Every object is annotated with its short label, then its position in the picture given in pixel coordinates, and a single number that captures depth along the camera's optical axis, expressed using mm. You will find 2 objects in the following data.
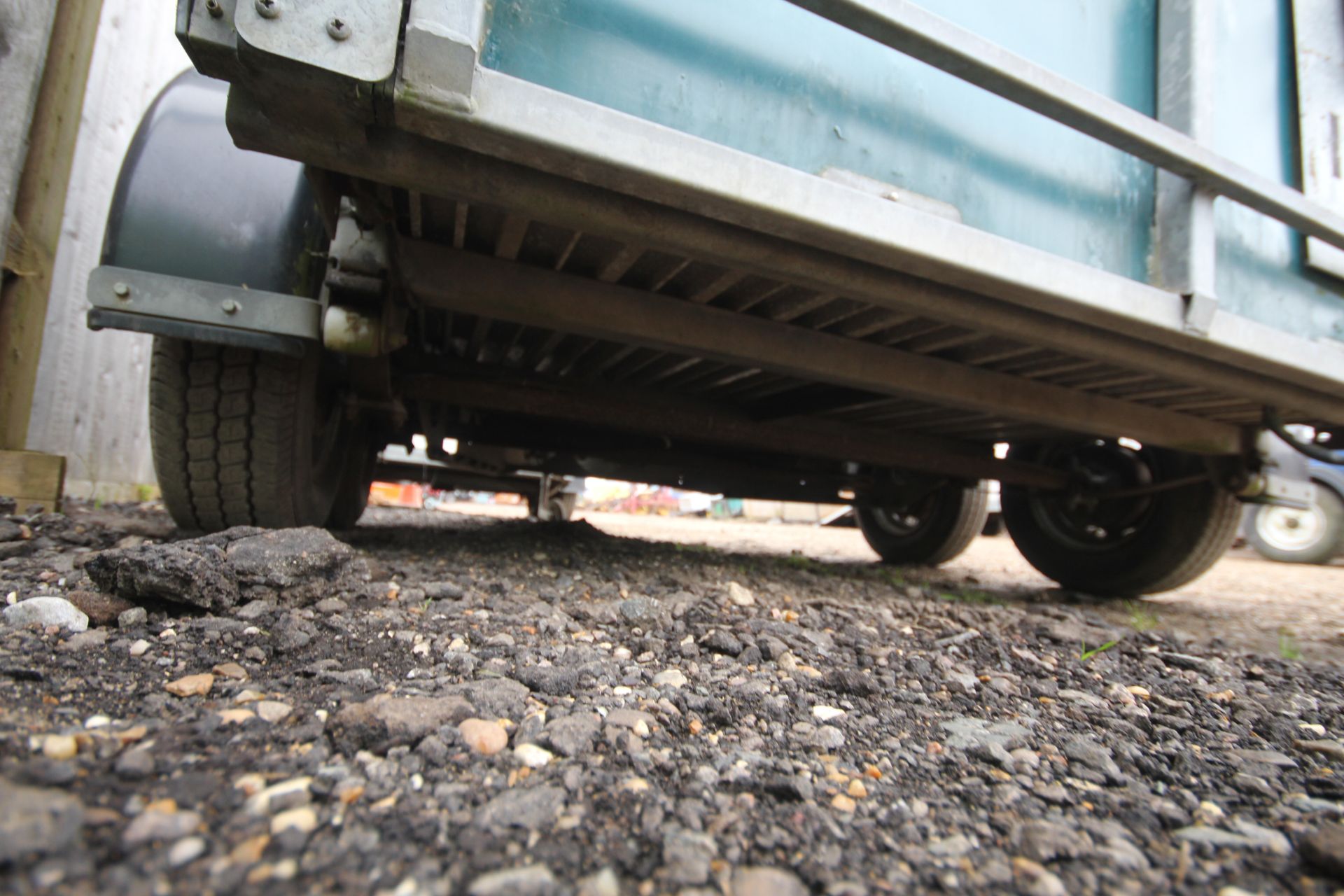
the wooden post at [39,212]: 1782
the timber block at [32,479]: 1763
